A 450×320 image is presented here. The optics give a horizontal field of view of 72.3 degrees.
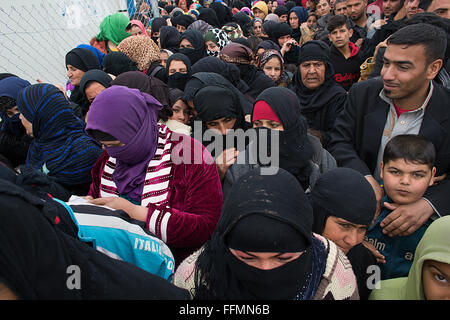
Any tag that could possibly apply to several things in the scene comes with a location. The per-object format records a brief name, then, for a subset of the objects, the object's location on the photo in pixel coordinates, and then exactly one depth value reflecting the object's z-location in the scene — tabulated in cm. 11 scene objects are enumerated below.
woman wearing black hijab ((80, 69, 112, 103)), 283
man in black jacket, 174
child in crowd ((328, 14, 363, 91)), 370
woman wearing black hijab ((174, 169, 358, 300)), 110
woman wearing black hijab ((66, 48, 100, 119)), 342
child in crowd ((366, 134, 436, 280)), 172
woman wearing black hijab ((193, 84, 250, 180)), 234
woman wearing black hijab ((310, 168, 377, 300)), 153
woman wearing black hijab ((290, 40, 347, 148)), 295
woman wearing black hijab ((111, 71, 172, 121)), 264
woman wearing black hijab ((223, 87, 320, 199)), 198
